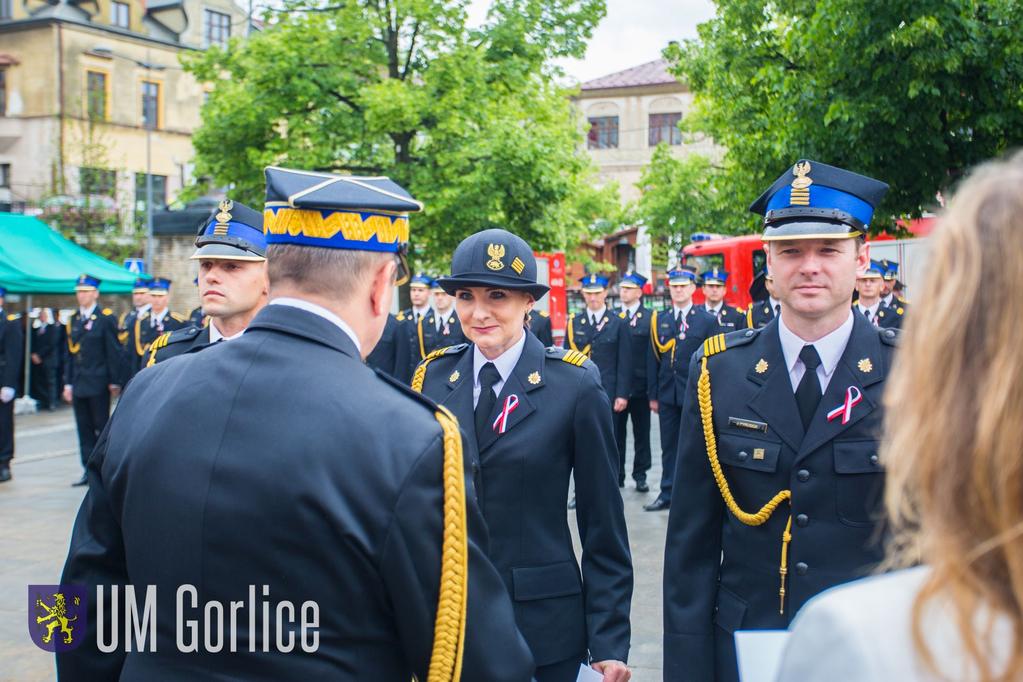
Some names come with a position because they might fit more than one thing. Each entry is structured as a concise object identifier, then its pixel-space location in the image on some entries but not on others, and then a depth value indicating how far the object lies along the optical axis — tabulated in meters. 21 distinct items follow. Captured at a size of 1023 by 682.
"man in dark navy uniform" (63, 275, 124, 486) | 11.95
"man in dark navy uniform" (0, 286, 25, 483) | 11.37
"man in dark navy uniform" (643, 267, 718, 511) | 10.85
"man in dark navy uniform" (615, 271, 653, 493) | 10.88
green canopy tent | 15.94
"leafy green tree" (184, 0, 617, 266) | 17.91
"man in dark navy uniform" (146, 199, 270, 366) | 4.58
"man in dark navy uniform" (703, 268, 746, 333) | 11.57
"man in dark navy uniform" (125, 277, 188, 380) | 12.14
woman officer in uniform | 3.15
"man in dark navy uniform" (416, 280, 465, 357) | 12.38
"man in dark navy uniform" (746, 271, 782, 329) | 10.63
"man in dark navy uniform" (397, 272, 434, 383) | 12.87
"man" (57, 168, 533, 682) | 1.83
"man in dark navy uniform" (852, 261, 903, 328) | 10.29
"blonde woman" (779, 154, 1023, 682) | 1.00
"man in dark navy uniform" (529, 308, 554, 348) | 12.55
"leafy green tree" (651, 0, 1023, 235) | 9.93
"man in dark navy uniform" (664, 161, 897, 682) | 2.70
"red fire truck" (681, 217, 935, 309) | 18.90
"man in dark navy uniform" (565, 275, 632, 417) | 11.59
